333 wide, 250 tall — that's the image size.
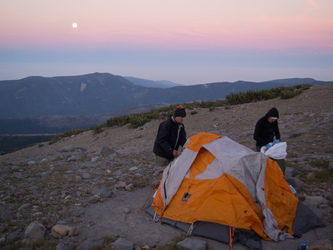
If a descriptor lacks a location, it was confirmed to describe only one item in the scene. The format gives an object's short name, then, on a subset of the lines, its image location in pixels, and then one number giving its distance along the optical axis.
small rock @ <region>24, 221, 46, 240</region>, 4.56
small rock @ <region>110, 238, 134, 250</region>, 4.28
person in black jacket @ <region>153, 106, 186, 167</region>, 6.20
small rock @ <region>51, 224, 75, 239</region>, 4.70
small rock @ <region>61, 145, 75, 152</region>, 13.20
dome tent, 4.70
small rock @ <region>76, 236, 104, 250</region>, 4.24
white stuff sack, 5.94
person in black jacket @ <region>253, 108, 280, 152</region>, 7.01
